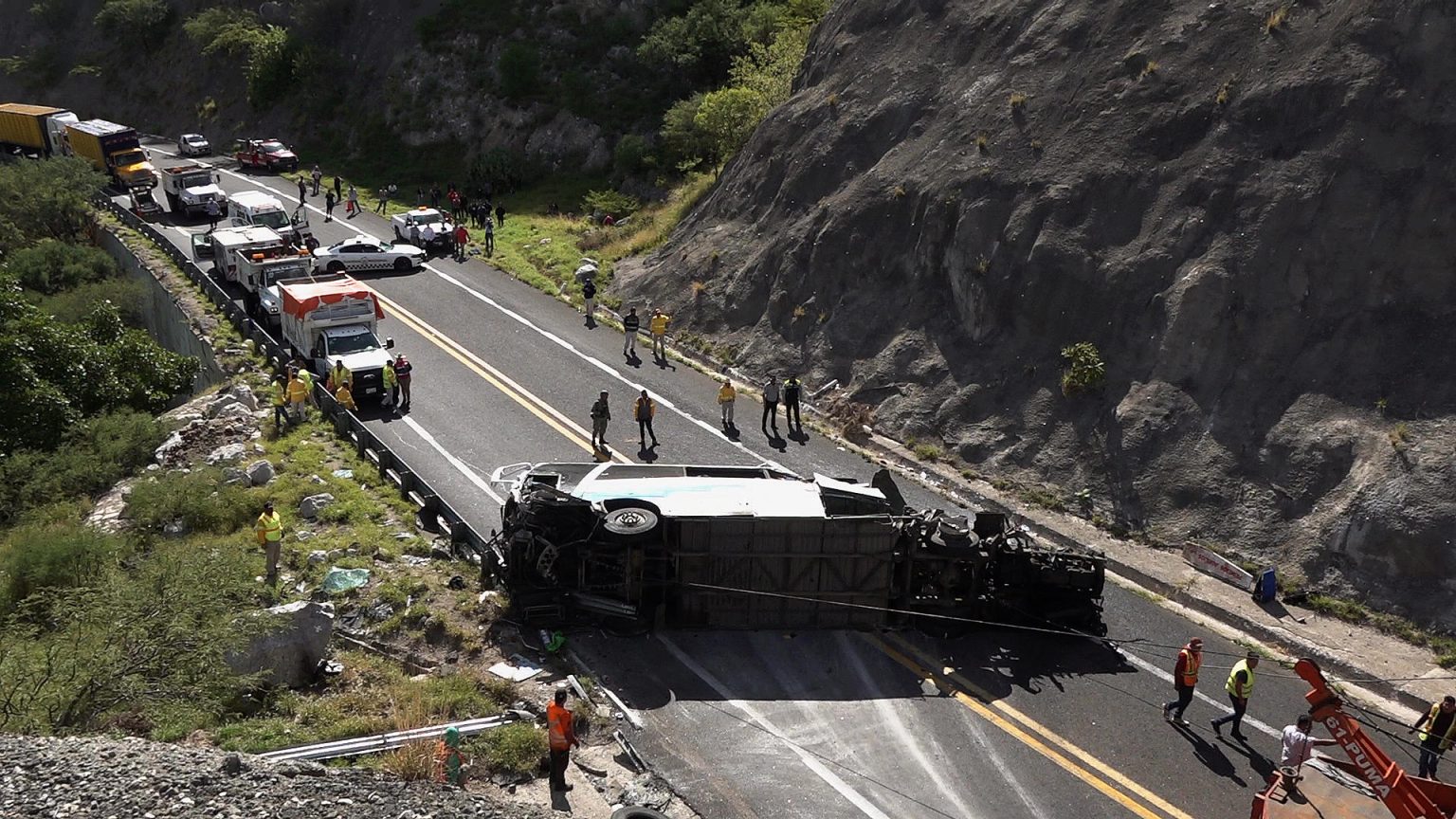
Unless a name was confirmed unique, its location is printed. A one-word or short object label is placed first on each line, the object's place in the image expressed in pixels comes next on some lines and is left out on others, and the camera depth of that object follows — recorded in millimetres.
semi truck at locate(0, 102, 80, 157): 58469
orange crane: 12567
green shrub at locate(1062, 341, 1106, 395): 24031
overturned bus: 17422
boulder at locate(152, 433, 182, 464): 26594
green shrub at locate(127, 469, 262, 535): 21984
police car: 38281
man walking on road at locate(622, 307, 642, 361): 30719
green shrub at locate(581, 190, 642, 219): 44688
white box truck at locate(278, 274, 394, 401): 28750
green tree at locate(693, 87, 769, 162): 42406
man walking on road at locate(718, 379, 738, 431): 25969
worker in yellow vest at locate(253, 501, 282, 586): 19344
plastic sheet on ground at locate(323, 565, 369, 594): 18969
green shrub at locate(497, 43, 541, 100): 55344
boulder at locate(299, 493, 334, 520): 21781
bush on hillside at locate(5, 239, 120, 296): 41031
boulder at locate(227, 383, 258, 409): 28125
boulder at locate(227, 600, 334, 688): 16312
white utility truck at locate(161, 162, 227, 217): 47094
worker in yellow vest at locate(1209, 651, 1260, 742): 15406
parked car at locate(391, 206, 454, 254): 41094
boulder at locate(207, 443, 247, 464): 24828
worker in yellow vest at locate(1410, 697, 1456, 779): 14695
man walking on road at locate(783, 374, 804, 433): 26203
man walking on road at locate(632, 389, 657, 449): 25062
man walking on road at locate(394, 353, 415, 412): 27281
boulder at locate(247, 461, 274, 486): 23453
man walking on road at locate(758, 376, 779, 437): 26094
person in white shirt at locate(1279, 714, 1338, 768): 14289
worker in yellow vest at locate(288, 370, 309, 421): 26328
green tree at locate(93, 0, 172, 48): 75250
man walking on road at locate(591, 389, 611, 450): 24375
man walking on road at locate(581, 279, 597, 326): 33375
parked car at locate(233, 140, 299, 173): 57156
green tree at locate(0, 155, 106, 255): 46219
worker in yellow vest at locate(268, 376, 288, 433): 26500
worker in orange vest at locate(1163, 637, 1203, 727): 15609
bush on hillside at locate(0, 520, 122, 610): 20000
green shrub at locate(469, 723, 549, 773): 14680
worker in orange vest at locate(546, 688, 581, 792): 14078
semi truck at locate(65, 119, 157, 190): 52891
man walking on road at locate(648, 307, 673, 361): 30297
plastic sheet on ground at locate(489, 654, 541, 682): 16734
